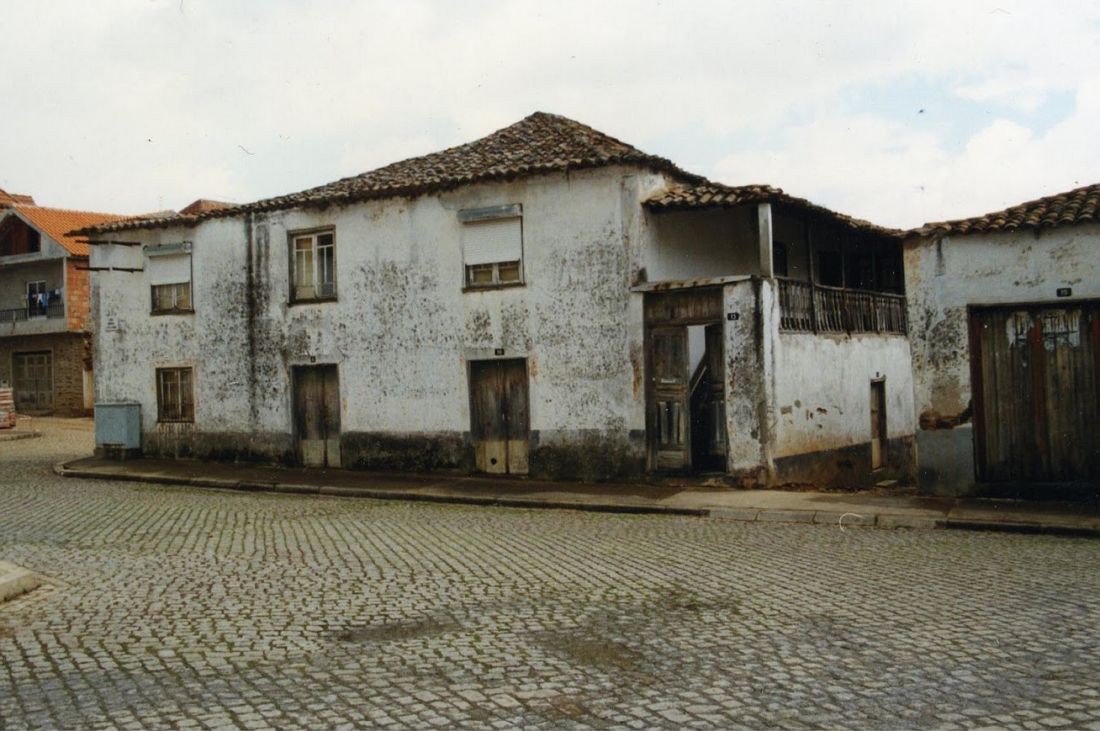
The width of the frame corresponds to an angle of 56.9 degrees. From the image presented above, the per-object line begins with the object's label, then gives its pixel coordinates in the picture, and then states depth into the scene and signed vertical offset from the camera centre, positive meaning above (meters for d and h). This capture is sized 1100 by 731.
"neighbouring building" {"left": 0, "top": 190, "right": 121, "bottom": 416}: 38.91 +3.79
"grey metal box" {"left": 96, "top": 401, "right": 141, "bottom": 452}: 22.17 -0.38
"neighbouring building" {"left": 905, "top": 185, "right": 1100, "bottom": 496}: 12.86 +0.38
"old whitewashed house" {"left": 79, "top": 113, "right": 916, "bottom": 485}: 16.25 +1.29
